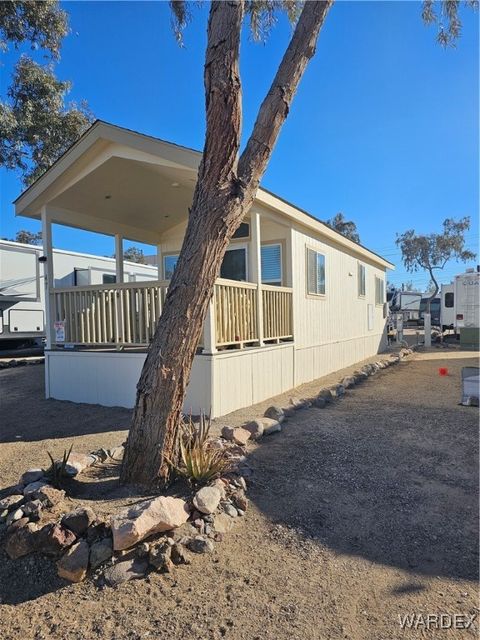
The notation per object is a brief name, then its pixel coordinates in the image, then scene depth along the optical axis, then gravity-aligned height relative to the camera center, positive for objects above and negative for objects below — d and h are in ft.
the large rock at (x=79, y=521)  8.23 -3.88
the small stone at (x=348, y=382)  25.05 -3.95
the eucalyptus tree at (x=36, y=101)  24.34 +14.45
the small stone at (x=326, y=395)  20.98 -3.91
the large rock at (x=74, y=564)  7.50 -4.31
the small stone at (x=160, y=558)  7.70 -4.32
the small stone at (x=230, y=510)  9.55 -4.33
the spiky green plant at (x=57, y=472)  10.43 -3.75
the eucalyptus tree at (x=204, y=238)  10.21 +1.93
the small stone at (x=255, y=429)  14.73 -3.87
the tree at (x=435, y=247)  125.18 +20.58
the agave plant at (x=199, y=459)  10.43 -3.55
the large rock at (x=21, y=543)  8.04 -4.18
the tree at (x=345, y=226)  132.87 +28.11
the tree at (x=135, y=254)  126.82 +20.41
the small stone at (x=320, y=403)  19.99 -4.07
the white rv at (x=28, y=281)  36.73 +3.74
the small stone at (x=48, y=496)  9.12 -3.79
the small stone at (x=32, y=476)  10.46 -3.81
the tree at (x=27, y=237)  115.65 +23.28
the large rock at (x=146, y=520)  7.82 -3.86
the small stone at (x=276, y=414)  16.83 -3.87
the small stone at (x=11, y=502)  9.22 -3.93
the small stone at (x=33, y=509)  8.70 -3.86
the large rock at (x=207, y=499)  9.20 -3.97
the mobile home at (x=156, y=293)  18.83 +1.32
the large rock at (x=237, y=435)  13.83 -3.85
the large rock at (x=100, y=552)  7.73 -4.22
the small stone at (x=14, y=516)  8.66 -3.96
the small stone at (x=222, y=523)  9.04 -4.40
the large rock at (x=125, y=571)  7.45 -4.45
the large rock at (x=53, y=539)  7.93 -4.08
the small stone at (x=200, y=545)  8.32 -4.44
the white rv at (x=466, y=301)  55.26 +1.73
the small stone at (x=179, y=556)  7.95 -4.42
